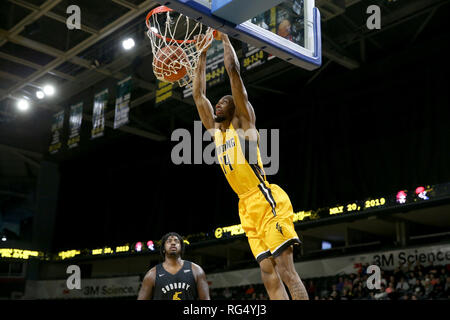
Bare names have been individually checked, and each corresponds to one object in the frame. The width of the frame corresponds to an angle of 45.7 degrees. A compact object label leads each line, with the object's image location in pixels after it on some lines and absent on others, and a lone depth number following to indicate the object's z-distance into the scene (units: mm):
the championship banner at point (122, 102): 13656
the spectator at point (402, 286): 10641
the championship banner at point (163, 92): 12373
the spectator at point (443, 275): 10383
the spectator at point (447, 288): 10038
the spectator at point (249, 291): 13594
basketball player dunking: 4488
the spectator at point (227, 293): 14071
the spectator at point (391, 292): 10505
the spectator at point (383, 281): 11211
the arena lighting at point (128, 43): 13359
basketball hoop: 5852
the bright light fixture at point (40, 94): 16016
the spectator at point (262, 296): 12878
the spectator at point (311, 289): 12316
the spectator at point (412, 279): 10758
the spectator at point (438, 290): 10058
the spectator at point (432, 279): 10344
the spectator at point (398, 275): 11127
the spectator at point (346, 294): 11215
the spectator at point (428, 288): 10185
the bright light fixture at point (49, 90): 15938
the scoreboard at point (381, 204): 10680
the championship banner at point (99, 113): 14156
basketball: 5863
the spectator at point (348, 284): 11563
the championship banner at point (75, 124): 14873
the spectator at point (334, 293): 11539
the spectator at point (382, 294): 10586
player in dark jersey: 5078
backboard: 4203
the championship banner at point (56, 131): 15434
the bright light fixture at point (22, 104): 16792
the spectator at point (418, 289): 10293
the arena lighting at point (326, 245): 15686
